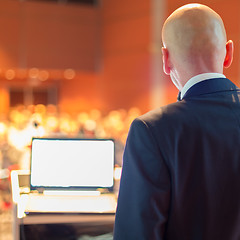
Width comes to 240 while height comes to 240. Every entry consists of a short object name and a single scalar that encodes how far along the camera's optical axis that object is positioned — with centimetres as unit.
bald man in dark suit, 166
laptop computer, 282
